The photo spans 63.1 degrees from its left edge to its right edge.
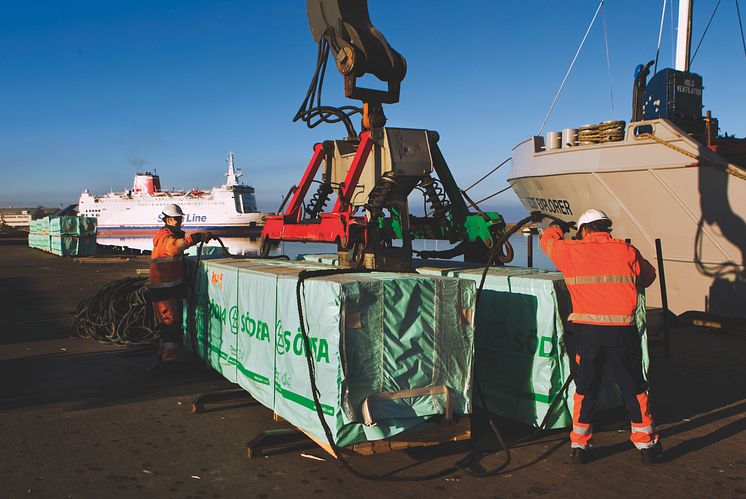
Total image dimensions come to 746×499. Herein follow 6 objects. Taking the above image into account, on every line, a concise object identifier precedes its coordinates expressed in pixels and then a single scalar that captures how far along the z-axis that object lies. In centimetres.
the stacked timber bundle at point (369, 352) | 419
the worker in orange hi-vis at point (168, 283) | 729
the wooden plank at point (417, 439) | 433
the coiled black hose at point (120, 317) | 893
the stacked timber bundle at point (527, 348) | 500
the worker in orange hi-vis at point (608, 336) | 447
